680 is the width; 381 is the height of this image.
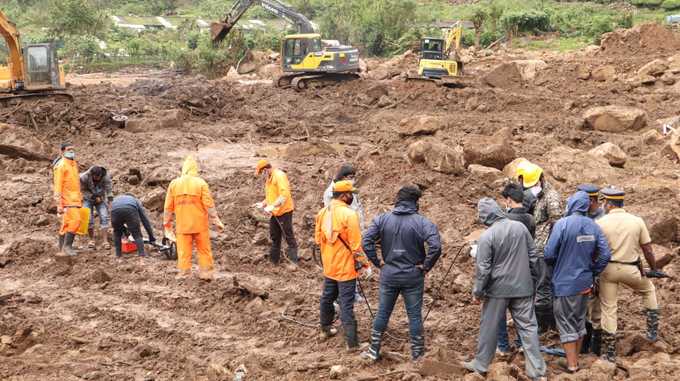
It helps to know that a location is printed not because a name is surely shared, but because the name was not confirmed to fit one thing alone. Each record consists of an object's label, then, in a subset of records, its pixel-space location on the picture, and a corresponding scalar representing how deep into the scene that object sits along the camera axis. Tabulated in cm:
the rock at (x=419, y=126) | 1778
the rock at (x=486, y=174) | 1411
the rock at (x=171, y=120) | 2191
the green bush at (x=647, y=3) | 5084
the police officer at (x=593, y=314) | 754
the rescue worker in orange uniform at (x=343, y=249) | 759
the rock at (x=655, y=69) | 2589
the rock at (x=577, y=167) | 1436
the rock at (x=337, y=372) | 718
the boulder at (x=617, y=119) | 1958
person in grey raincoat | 677
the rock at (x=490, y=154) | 1501
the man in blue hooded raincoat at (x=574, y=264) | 701
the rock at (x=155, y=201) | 1390
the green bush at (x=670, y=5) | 4894
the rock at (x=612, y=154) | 1573
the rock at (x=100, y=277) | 1027
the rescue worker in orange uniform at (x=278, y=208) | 1043
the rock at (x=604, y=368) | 694
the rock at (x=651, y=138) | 1784
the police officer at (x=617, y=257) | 727
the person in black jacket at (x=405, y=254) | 714
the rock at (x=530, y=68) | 2853
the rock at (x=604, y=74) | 2705
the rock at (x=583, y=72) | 2734
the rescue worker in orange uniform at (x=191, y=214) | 979
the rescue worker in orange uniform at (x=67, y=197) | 1103
